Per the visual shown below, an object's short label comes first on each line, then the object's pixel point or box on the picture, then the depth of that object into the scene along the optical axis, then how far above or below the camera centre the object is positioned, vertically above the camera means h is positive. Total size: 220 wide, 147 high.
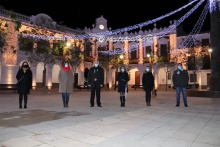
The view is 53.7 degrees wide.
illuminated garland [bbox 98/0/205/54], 34.98 +6.43
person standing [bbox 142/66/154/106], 9.95 -0.14
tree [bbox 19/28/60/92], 20.81 +3.20
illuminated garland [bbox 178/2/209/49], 34.81 +6.43
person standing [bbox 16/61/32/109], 8.70 -0.04
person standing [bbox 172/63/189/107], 9.70 -0.10
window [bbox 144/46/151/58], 40.33 +5.60
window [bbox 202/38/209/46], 34.79 +5.91
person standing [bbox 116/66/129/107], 9.57 -0.13
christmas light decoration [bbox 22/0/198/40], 17.91 +4.62
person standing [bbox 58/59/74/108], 9.06 -0.08
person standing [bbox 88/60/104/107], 9.30 -0.04
